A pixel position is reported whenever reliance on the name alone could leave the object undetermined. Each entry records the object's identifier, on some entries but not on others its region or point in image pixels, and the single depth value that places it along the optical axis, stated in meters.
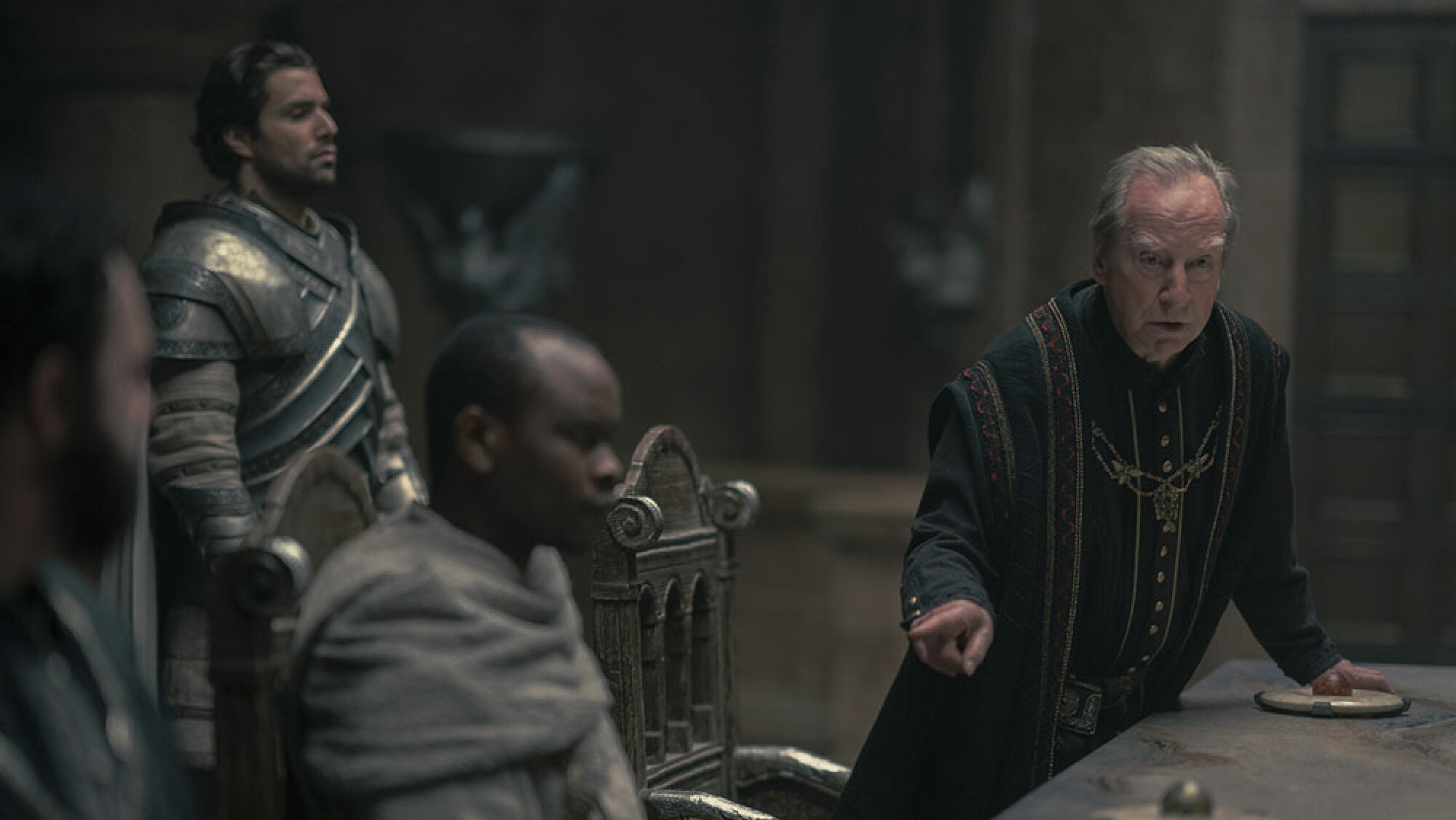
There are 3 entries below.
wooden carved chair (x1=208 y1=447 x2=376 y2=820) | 6.18
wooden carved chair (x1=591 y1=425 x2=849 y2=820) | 7.02
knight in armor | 7.29
